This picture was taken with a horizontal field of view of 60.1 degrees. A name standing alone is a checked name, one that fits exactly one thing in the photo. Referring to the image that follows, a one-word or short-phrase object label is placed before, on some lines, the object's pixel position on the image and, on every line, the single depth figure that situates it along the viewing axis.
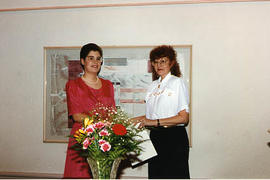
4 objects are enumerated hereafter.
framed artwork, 3.07
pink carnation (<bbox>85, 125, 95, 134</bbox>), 1.34
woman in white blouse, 2.13
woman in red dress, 2.21
